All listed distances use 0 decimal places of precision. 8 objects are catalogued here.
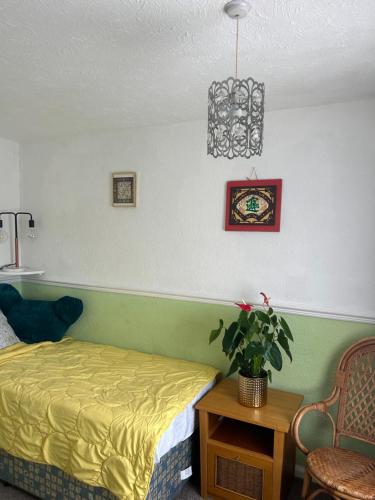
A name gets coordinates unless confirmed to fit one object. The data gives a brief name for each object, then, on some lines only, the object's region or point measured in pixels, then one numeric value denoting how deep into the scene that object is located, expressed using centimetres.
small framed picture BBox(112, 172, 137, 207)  284
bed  176
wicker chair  183
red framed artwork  235
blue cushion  294
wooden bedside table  193
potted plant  208
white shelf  307
